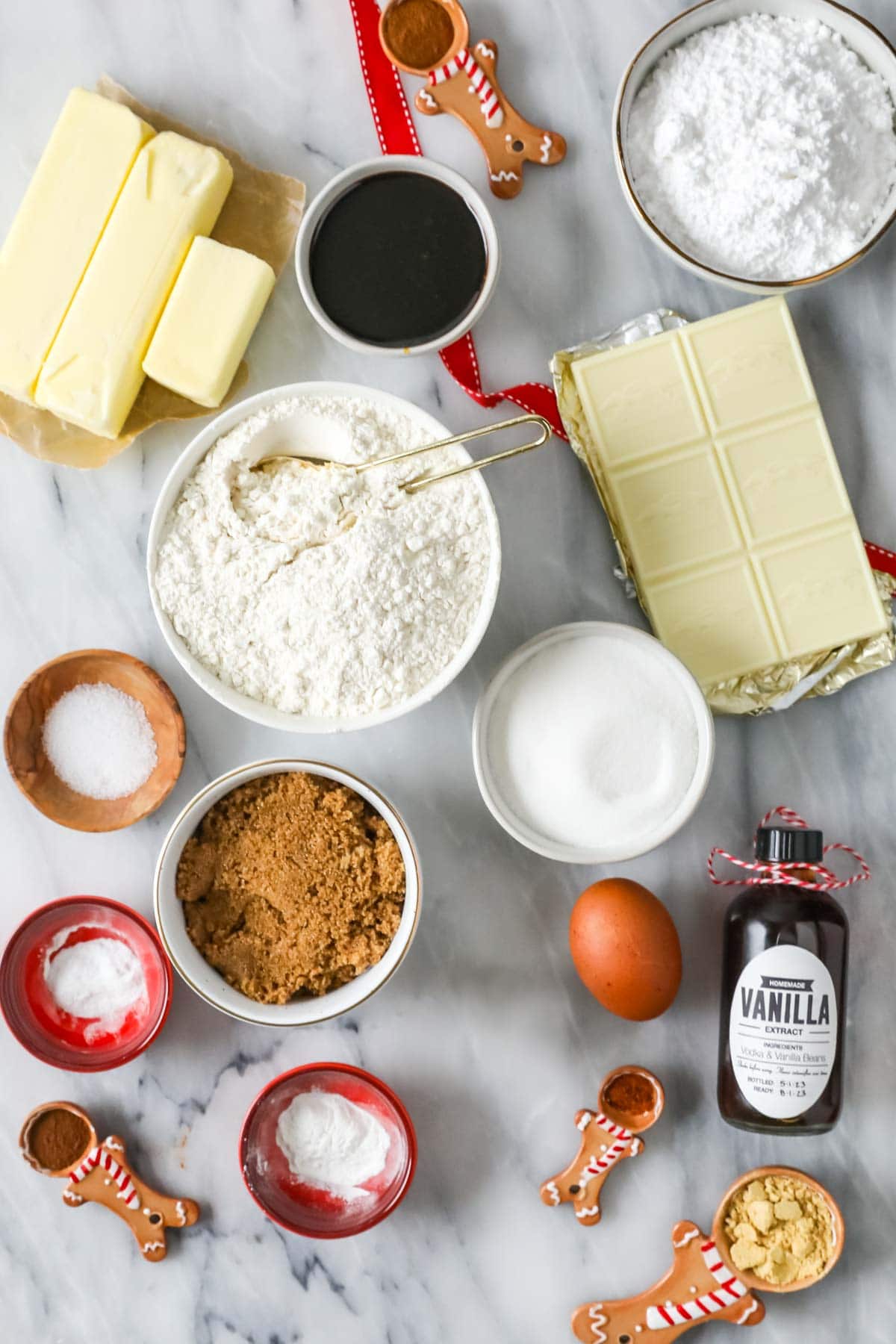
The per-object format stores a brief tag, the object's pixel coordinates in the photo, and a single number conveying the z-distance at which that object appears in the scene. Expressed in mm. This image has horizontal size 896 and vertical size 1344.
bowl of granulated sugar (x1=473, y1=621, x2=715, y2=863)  808
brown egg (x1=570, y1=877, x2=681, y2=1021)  804
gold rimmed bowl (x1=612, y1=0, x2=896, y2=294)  813
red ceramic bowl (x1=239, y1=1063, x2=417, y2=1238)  831
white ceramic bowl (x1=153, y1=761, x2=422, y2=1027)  803
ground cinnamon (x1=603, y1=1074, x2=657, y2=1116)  859
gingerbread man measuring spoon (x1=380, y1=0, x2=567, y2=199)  841
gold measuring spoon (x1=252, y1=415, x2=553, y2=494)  790
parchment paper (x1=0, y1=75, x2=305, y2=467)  847
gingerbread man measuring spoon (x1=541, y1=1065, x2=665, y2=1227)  856
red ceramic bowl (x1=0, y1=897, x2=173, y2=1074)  834
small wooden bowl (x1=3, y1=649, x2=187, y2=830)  835
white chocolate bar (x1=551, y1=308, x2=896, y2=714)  843
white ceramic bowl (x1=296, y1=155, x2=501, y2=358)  819
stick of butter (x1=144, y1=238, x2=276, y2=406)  821
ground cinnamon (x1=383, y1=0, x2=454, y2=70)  840
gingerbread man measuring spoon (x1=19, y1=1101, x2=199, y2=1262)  854
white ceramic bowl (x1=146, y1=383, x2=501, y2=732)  795
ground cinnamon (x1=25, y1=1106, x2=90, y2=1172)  856
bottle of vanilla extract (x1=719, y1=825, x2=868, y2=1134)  816
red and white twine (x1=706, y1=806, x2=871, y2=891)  822
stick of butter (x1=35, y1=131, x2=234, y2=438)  823
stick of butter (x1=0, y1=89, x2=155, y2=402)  824
